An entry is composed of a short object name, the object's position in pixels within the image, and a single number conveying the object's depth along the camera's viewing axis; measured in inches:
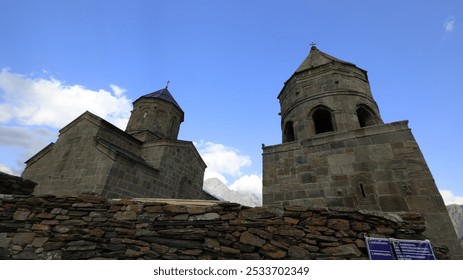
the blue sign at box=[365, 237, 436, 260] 118.7
